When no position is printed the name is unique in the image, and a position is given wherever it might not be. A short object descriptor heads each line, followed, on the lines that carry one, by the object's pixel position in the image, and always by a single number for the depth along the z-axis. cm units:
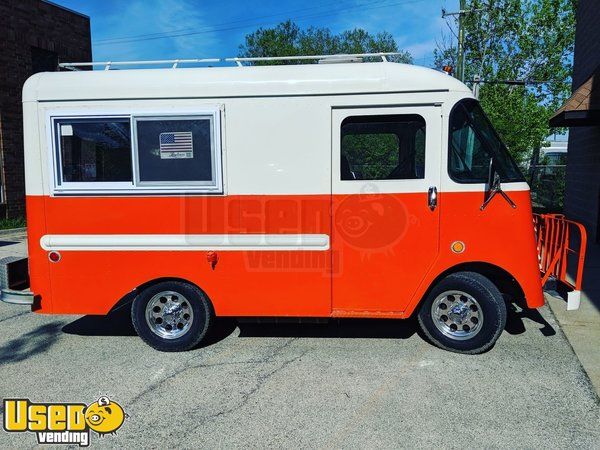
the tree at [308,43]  3288
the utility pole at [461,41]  1650
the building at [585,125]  846
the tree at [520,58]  1759
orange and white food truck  426
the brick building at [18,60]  1288
